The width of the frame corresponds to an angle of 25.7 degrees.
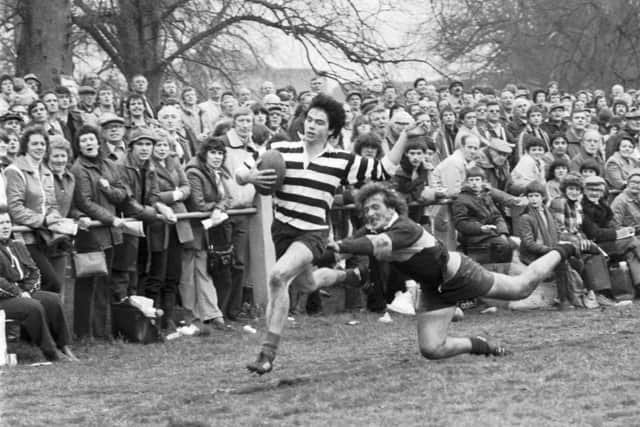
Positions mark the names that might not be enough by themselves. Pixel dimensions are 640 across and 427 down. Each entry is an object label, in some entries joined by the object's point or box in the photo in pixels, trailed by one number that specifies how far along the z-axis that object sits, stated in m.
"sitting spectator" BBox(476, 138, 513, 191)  15.57
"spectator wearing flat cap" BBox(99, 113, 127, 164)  12.86
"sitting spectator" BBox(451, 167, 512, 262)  14.48
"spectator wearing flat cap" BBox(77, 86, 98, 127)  14.91
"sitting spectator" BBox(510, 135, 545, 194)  15.48
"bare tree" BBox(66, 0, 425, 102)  22.28
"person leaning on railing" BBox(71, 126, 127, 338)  11.98
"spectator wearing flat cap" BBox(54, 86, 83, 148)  14.11
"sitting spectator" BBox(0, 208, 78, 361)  10.85
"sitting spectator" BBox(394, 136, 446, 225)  13.93
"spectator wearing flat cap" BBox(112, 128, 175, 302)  12.30
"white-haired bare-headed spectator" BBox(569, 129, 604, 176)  17.05
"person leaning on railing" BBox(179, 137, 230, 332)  12.98
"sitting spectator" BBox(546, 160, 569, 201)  15.38
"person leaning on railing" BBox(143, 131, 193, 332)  12.58
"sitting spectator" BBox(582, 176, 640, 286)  15.34
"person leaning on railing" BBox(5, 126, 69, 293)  11.48
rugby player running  10.25
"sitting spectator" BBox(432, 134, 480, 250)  14.66
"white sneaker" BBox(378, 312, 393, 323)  13.63
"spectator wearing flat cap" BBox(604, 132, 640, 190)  17.00
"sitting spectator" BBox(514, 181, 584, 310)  14.62
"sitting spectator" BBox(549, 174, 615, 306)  14.87
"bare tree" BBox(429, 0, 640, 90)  34.56
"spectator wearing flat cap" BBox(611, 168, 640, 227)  15.92
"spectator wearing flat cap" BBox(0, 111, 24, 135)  12.53
